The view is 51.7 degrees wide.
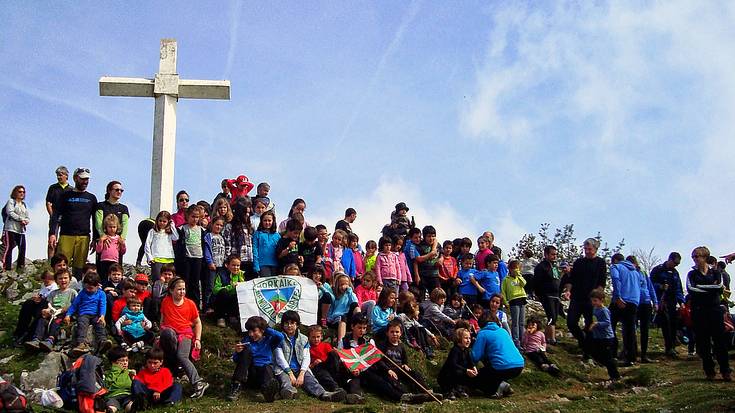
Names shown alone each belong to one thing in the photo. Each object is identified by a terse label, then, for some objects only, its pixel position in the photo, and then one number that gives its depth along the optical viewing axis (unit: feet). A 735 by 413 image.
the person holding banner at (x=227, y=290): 41.06
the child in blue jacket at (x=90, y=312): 35.22
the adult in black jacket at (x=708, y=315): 37.76
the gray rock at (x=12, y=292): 46.54
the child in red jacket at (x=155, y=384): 31.55
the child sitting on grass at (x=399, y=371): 34.71
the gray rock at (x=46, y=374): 32.89
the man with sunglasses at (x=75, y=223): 41.68
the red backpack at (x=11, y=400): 25.86
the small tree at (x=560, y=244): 86.02
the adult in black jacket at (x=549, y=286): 49.52
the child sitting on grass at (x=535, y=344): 43.39
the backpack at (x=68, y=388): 30.63
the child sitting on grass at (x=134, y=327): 35.63
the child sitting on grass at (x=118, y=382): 30.83
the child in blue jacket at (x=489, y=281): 47.57
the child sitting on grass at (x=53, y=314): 35.45
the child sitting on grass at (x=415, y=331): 41.52
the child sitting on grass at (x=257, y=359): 32.94
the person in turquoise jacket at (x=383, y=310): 40.16
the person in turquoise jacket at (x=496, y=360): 36.73
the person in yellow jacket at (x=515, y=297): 46.37
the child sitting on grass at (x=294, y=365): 33.47
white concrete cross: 50.57
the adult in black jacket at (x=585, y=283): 46.19
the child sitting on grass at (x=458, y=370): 36.63
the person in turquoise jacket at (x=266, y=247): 43.57
